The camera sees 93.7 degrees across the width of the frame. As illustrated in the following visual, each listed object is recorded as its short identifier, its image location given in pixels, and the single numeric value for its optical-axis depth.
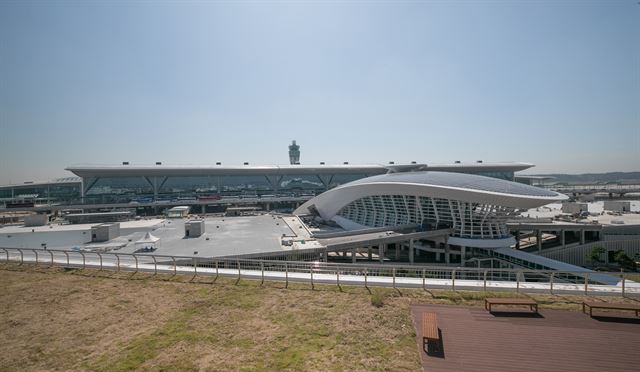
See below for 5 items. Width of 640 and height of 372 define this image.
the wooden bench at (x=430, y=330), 7.68
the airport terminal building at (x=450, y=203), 30.27
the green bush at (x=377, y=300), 10.41
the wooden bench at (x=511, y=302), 9.60
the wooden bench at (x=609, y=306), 9.17
